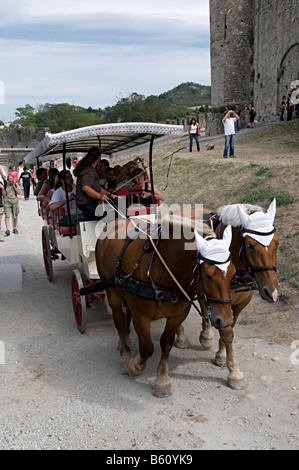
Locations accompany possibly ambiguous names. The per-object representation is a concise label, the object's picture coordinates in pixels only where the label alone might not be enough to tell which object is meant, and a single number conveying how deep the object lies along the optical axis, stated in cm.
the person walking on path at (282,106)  2180
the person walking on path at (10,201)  1274
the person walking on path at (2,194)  1239
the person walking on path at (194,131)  2017
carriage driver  607
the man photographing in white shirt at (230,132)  1553
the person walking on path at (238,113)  2392
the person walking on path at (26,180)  2041
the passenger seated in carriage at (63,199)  662
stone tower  2622
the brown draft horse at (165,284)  367
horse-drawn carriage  559
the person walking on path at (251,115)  2373
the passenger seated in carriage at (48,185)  834
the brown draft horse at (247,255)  408
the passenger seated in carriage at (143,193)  654
